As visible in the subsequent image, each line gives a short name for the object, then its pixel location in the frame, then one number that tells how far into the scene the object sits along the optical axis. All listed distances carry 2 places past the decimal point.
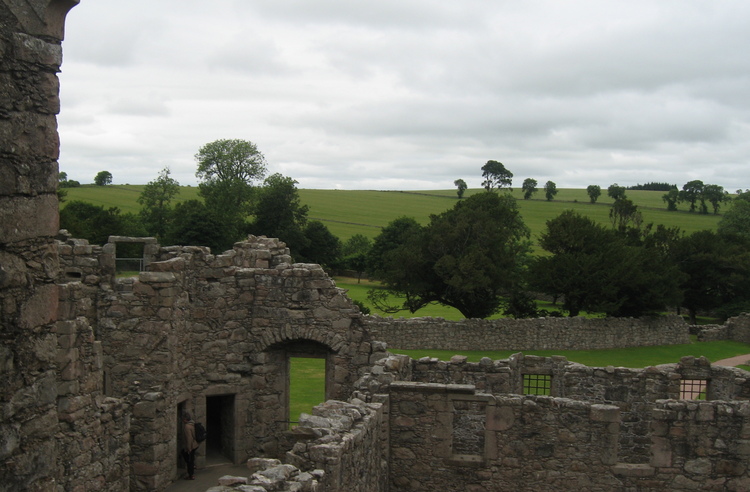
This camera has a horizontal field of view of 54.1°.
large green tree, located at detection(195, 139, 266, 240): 72.50
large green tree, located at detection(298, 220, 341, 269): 68.78
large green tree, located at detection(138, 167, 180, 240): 71.32
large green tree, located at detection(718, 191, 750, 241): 87.36
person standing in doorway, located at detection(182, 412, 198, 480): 14.38
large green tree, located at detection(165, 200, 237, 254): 56.06
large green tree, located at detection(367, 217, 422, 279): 45.13
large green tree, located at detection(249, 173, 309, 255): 67.56
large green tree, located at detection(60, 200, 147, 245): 53.53
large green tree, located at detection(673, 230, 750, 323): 53.62
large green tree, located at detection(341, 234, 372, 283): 70.06
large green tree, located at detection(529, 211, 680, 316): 42.38
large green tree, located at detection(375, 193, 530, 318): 41.34
